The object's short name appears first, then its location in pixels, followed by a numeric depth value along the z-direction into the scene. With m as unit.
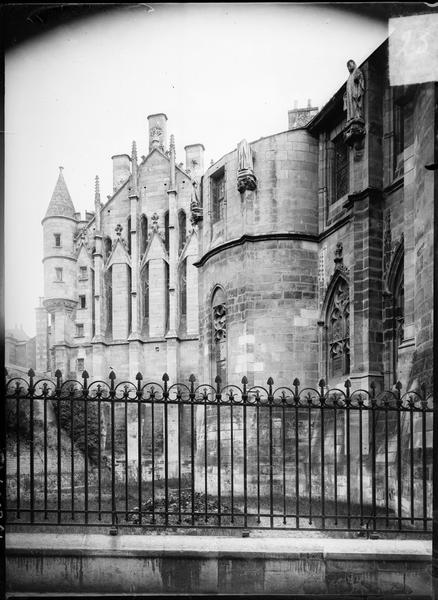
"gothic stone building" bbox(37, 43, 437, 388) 10.16
